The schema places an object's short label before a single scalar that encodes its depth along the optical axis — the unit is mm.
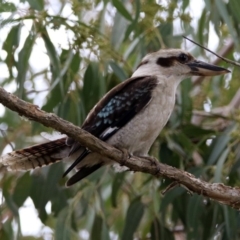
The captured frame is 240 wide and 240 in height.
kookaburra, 7320
